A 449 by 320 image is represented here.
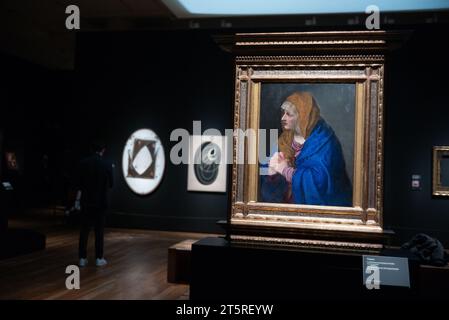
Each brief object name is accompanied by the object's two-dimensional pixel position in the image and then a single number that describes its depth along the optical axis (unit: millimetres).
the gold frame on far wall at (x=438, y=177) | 8695
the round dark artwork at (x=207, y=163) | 9922
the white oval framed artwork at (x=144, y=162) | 10227
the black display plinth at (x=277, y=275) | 3205
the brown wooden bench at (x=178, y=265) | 5395
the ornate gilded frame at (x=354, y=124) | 3338
